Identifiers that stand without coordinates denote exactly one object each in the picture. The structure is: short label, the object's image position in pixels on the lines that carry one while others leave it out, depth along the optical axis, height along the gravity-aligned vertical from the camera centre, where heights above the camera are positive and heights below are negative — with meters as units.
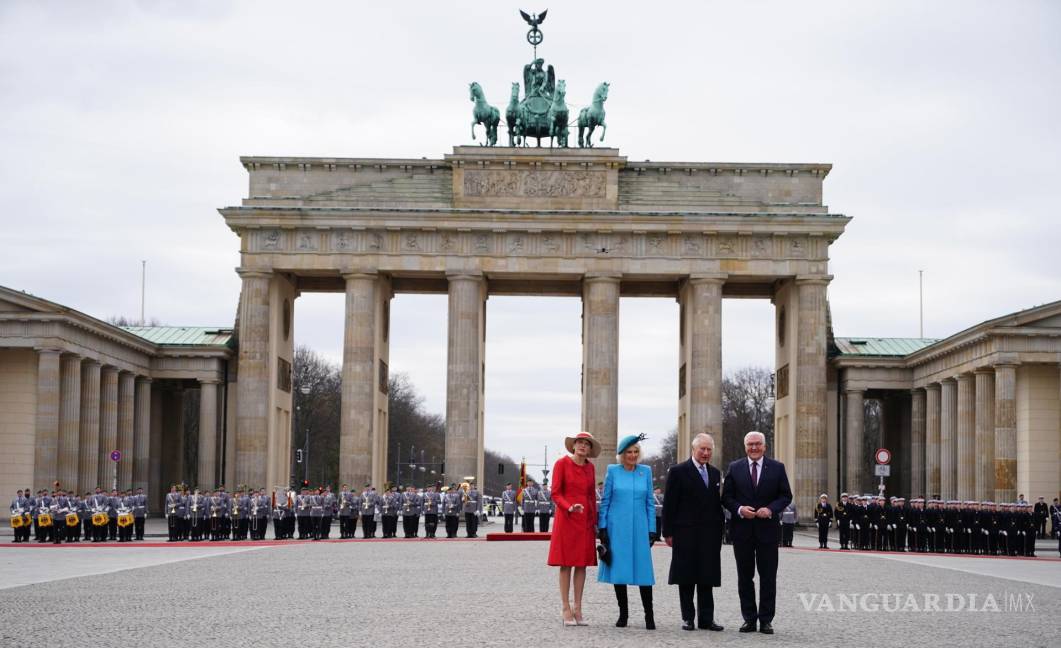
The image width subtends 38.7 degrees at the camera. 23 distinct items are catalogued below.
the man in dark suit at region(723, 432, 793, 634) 14.99 -0.84
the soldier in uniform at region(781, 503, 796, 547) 39.66 -2.66
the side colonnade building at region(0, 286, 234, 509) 51.19 +0.75
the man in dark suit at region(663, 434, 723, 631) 15.13 -1.03
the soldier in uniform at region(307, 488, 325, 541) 42.72 -2.60
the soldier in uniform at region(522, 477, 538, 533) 44.28 -2.47
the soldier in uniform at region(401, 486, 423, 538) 43.81 -2.53
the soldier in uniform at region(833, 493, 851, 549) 39.16 -2.44
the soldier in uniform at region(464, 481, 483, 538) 44.41 -2.66
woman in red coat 15.42 -0.94
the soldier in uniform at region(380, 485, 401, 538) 43.78 -2.61
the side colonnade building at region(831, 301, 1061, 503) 50.28 +0.87
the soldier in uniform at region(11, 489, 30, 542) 39.22 -2.40
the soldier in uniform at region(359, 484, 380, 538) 45.09 -2.61
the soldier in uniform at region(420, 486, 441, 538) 43.62 -2.55
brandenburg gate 62.84 +7.36
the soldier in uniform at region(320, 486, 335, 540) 42.97 -2.54
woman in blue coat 15.28 -1.02
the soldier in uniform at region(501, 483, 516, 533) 44.88 -2.45
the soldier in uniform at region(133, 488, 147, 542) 41.12 -2.55
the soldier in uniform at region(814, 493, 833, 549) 40.34 -2.41
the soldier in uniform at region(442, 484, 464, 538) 43.66 -2.54
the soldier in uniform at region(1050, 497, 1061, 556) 38.16 -2.18
